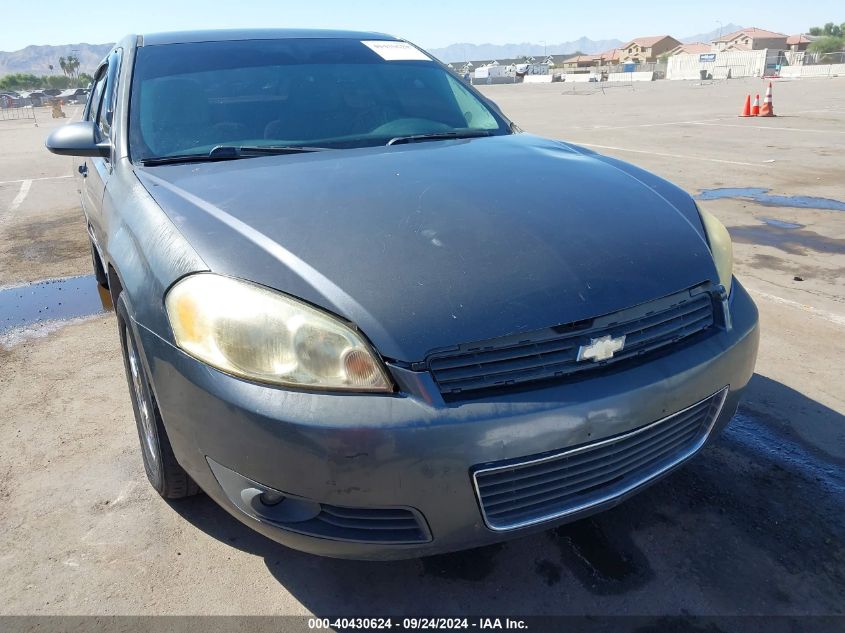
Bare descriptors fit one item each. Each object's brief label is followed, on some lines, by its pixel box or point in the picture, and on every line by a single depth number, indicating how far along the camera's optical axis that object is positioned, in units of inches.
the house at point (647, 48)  5059.1
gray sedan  62.7
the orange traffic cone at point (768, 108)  668.1
